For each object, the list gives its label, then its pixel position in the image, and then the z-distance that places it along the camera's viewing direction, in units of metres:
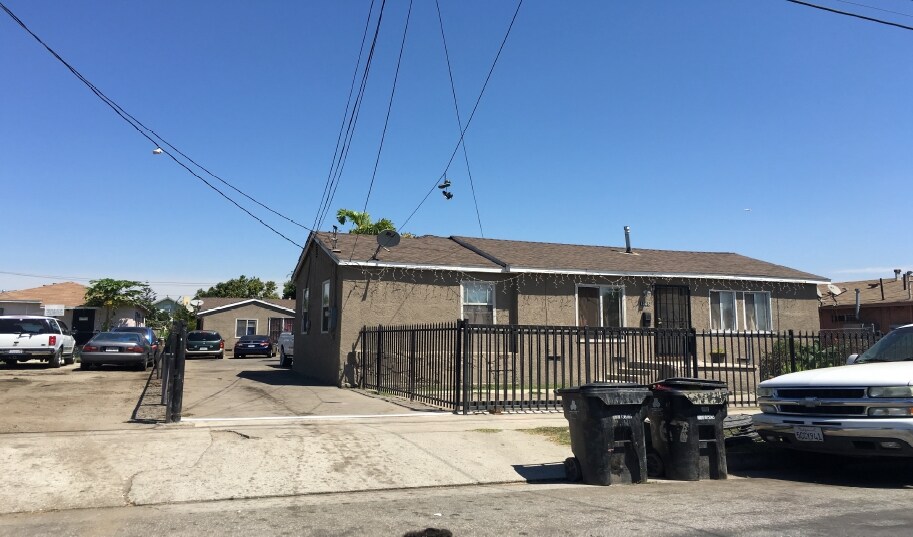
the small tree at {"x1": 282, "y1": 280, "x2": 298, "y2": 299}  62.59
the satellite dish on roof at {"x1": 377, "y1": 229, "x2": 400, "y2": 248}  16.69
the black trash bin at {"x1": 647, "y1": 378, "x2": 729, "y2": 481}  7.61
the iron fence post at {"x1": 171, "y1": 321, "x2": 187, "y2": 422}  9.19
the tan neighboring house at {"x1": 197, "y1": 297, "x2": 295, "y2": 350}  42.22
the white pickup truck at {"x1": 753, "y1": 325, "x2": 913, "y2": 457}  6.81
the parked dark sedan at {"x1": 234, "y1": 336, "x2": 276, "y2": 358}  34.83
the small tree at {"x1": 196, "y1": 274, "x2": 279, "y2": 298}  69.31
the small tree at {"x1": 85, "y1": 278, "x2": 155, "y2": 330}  41.31
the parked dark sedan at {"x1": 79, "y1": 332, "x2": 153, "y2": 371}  19.47
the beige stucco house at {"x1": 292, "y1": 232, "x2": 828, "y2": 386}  16.25
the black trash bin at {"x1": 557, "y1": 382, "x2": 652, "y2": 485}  7.28
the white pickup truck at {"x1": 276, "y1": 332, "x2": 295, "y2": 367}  25.62
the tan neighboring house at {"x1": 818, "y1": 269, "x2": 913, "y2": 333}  30.05
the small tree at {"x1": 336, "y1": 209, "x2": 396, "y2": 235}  33.22
